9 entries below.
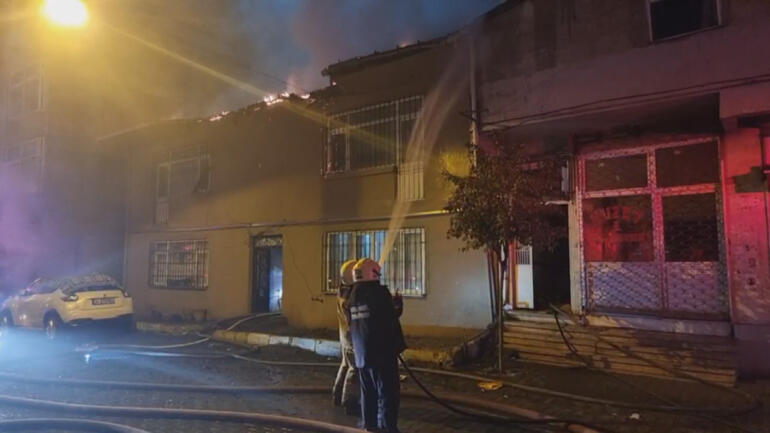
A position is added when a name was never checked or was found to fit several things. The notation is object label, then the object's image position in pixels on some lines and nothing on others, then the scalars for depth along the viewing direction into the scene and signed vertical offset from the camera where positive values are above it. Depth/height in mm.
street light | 11648 +5762
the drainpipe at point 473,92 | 10242 +3266
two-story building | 10836 +1536
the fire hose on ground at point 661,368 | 5870 -1808
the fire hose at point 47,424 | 5605 -1806
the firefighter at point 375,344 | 5293 -901
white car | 12477 -1109
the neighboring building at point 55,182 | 18750 +2889
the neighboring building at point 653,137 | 7938 +2082
